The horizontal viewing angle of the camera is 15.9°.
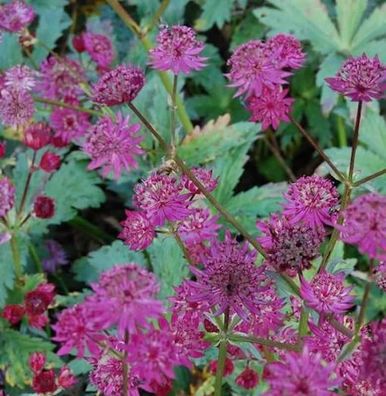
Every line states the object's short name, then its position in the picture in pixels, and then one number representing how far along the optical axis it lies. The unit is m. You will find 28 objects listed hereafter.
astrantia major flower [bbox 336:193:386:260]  0.49
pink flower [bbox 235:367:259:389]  0.68
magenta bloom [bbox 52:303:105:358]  0.51
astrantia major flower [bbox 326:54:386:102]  0.57
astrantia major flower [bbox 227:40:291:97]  0.58
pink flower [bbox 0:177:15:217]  0.70
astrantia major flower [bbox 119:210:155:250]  0.60
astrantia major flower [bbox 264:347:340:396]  0.48
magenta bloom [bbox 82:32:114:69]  0.86
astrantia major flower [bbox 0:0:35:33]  0.79
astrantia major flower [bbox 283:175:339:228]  0.58
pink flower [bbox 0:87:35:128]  0.73
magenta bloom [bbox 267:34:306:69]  0.60
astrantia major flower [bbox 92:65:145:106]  0.58
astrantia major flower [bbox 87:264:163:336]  0.49
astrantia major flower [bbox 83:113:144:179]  0.62
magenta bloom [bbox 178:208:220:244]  0.62
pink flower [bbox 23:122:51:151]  0.76
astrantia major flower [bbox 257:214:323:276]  0.54
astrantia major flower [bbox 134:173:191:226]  0.58
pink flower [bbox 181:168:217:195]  0.60
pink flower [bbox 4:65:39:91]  0.74
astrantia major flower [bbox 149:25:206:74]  0.62
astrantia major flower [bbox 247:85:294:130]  0.61
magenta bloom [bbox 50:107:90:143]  0.81
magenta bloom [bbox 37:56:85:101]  0.83
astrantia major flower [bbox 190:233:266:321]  0.56
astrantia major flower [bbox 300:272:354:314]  0.55
